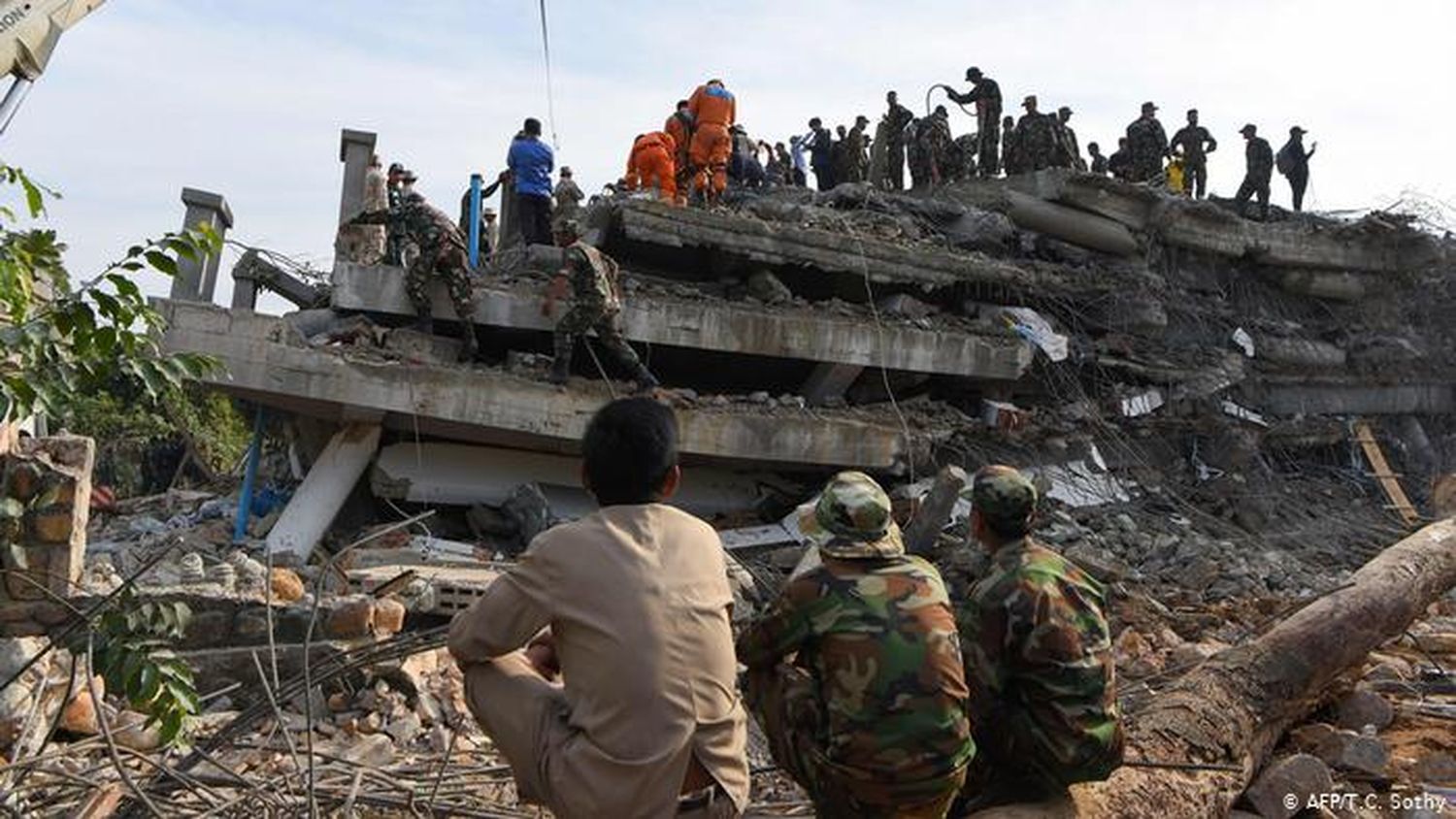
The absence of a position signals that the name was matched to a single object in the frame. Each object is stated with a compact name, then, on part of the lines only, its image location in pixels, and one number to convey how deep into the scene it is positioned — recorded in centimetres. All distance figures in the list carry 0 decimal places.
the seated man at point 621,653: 254
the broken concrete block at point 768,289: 1268
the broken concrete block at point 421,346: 1050
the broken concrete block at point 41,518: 523
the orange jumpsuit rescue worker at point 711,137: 1296
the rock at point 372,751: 483
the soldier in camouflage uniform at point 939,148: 1781
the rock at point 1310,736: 510
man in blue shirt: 1189
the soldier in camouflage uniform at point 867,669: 303
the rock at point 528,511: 1078
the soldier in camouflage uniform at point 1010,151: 1736
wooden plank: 1476
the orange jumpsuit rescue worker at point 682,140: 1357
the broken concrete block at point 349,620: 608
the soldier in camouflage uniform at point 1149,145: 1797
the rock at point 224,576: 638
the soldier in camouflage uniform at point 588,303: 1017
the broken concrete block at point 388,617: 627
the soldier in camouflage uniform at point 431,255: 1002
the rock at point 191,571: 658
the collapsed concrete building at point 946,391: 952
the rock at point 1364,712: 554
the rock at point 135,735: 487
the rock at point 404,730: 553
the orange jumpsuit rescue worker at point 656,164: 1312
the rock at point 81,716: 509
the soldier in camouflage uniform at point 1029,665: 340
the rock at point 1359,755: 468
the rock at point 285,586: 666
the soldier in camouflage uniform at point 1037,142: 1717
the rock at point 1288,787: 426
